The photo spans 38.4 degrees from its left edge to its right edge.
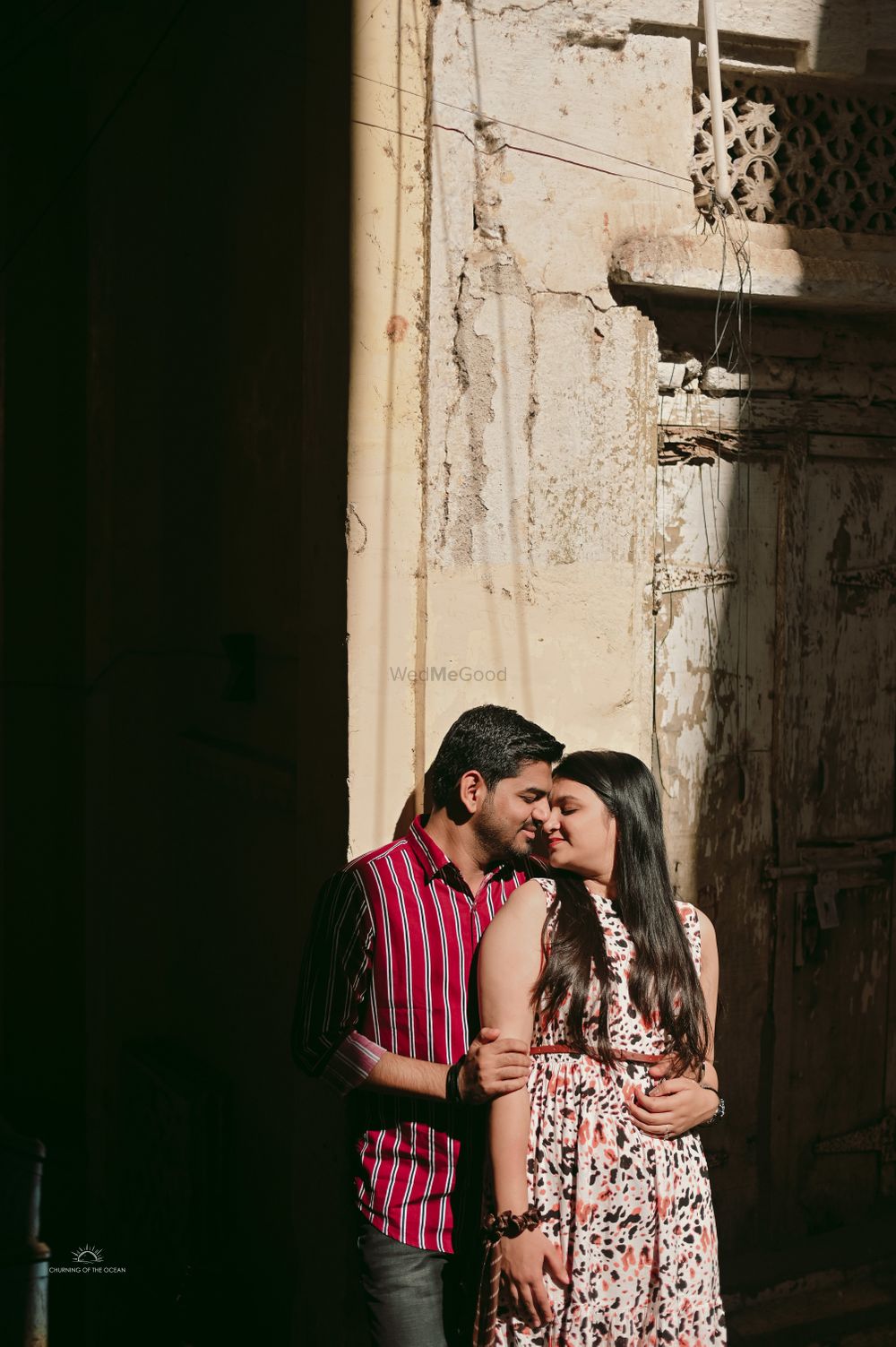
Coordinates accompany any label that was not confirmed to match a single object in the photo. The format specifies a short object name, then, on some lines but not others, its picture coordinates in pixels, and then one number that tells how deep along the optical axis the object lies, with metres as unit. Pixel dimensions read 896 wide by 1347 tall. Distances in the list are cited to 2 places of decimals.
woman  2.62
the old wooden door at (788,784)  3.96
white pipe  3.54
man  2.79
